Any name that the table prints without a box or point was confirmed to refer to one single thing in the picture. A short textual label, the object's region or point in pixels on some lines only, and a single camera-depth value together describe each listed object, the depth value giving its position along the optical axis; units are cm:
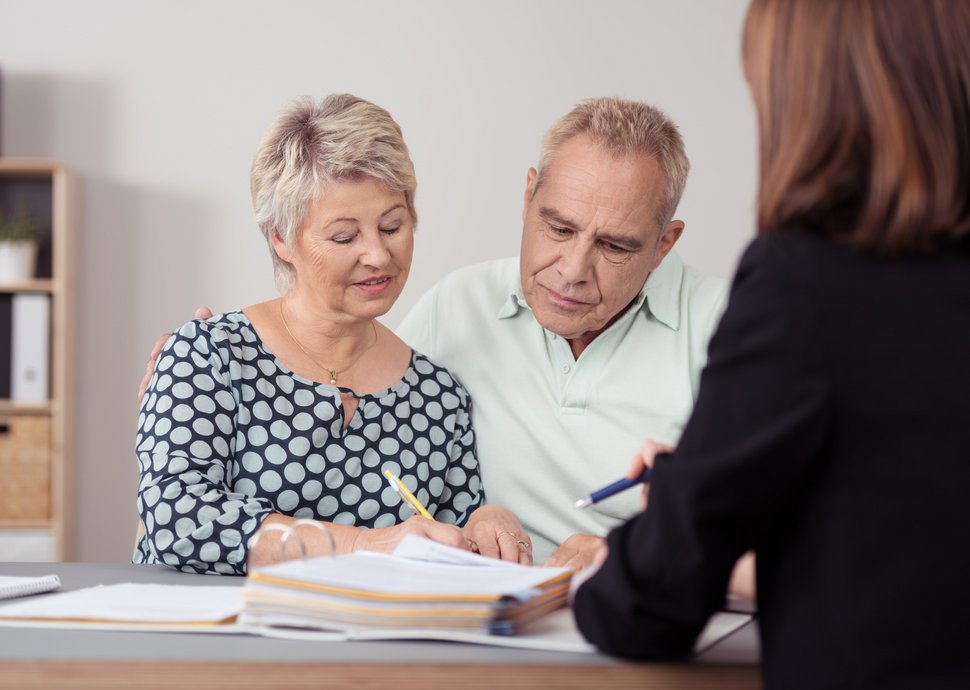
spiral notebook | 129
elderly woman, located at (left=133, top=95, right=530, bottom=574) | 169
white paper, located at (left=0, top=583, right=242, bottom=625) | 114
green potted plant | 399
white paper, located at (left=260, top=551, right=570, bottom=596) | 109
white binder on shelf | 395
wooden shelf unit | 396
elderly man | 200
